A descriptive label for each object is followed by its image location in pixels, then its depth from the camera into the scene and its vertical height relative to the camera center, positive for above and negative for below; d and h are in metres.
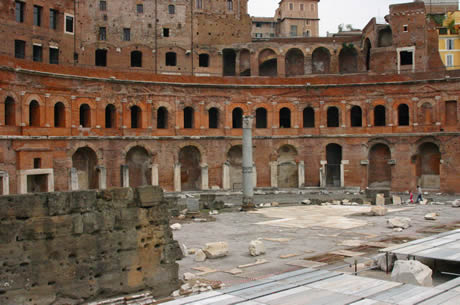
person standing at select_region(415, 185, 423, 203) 29.24 -2.34
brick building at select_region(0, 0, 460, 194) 31.45 +3.97
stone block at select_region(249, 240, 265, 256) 15.40 -2.72
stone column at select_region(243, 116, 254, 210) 26.81 -0.22
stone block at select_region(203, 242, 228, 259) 15.18 -2.72
